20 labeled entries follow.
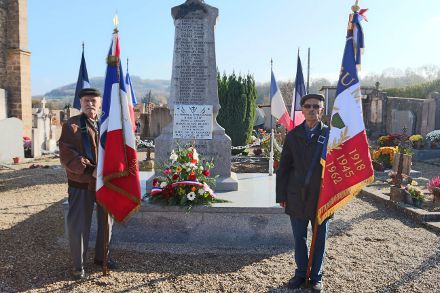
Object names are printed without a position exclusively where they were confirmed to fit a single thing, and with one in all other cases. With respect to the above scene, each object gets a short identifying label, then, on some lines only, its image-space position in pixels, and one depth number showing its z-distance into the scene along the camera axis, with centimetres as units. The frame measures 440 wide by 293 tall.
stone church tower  1614
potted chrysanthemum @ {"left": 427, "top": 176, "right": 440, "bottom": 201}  753
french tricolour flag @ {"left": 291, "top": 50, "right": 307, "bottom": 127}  849
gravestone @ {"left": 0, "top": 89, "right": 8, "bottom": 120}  1542
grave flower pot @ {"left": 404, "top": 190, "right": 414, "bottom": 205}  727
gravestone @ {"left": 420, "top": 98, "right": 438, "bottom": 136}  1741
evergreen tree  1563
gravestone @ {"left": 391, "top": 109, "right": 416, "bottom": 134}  1834
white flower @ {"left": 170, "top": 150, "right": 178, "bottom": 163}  517
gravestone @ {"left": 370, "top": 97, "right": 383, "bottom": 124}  2127
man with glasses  372
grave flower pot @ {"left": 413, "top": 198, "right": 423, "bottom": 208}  727
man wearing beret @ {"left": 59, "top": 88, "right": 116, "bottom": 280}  392
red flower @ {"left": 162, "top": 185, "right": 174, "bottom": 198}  511
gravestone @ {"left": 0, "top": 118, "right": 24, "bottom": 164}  1277
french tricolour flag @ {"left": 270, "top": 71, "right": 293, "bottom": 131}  870
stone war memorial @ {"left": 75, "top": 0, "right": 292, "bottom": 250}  638
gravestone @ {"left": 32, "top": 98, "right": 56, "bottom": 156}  1555
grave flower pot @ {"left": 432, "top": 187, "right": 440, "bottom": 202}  751
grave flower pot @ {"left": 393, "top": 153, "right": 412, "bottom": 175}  974
